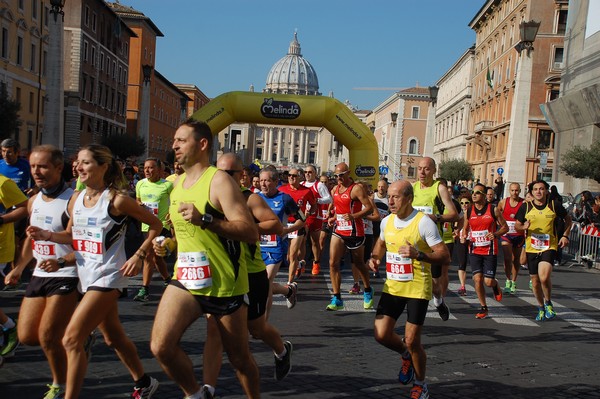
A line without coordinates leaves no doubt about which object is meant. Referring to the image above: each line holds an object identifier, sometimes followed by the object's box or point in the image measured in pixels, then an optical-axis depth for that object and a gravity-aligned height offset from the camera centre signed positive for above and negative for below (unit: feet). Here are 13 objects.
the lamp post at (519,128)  77.82 +7.39
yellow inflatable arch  84.43 +7.14
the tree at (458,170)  217.77 +5.93
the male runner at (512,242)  41.78 -2.74
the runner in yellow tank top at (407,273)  19.12 -2.23
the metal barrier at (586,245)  58.39 -3.66
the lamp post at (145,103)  116.26 +13.91
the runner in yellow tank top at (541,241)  32.32 -1.88
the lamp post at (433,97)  103.71 +12.92
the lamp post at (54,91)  83.15 +7.98
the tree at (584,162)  103.81 +5.20
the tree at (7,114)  109.50 +6.72
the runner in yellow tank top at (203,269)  14.35 -1.86
